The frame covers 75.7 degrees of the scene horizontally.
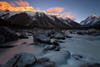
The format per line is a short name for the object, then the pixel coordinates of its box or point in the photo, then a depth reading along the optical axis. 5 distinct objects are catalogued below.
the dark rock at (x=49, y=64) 2.49
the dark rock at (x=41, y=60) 2.67
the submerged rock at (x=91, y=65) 2.60
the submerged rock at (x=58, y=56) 2.95
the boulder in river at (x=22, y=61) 2.37
